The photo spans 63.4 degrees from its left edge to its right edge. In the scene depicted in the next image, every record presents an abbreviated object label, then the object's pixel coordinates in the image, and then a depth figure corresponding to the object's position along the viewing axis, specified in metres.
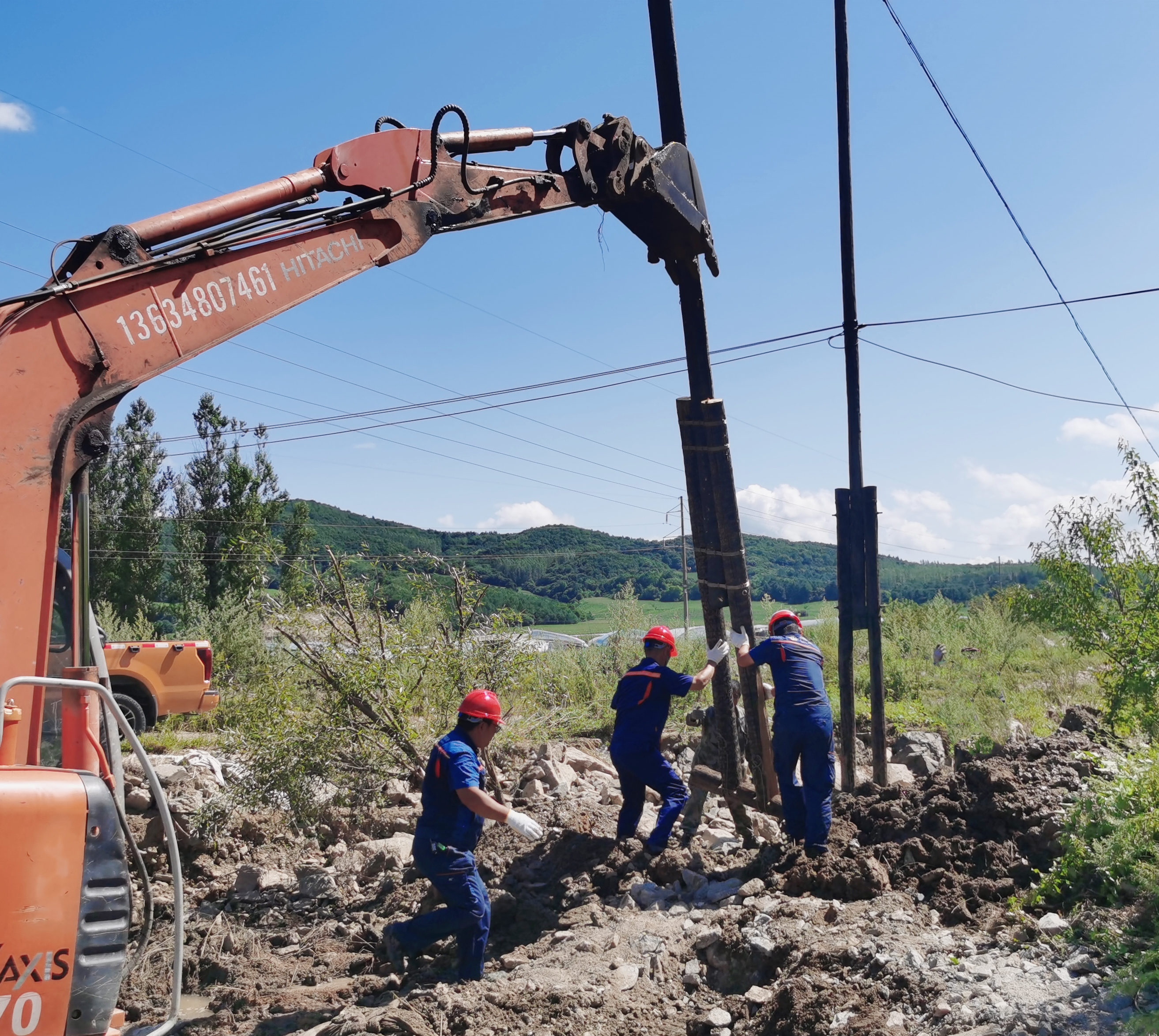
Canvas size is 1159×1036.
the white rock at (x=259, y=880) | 7.64
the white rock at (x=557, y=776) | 9.47
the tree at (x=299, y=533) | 35.31
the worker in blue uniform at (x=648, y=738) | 7.15
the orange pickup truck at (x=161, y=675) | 14.65
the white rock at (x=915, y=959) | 4.77
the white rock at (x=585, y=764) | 10.45
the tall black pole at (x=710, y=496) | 7.60
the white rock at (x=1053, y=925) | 4.90
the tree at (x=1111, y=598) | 9.53
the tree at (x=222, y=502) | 33.28
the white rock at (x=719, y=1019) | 4.93
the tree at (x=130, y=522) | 32.00
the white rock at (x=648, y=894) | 6.64
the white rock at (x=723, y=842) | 7.43
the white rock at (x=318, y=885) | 7.57
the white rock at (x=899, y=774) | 9.80
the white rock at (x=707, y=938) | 5.64
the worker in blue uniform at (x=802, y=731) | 6.87
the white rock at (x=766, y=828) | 7.49
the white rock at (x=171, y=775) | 10.03
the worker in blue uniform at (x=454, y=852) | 5.59
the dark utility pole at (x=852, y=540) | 9.06
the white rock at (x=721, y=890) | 6.47
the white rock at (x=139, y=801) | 9.23
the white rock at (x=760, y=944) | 5.30
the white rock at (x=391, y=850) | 7.81
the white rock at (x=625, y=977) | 5.37
